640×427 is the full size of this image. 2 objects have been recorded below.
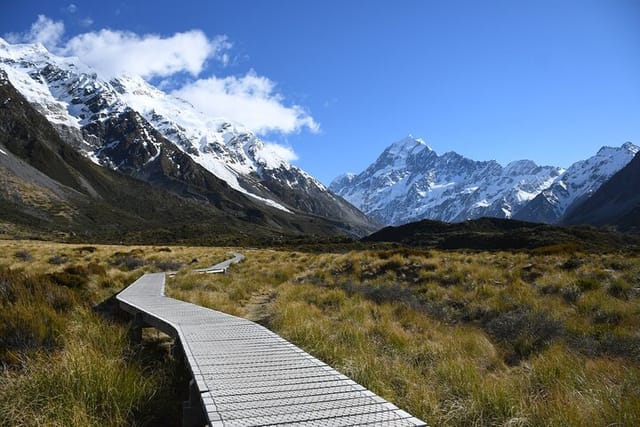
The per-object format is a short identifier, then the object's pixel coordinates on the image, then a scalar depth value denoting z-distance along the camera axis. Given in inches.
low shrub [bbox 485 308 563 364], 320.5
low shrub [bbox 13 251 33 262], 965.8
